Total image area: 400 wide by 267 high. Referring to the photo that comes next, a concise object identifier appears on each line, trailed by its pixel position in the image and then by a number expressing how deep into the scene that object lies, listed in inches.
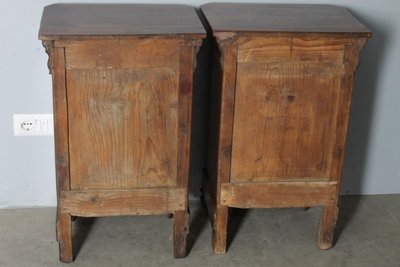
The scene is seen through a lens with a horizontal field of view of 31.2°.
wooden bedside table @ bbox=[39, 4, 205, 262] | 81.1
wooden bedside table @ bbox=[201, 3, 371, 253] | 84.2
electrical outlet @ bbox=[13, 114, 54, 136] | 99.5
